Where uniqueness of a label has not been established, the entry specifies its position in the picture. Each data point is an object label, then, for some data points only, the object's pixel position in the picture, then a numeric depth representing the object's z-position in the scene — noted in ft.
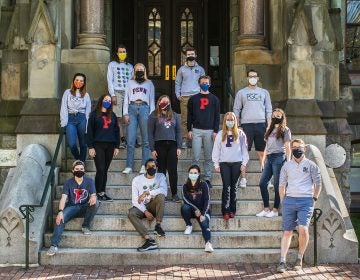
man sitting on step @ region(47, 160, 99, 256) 33.37
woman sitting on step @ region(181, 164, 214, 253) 33.09
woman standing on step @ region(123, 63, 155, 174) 38.14
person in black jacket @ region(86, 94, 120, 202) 35.78
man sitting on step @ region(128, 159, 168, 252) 33.30
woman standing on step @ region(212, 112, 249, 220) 34.27
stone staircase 32.37
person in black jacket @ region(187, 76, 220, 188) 36.73
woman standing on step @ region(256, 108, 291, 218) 34.27
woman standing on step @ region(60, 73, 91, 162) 37.11
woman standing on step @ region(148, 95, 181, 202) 35.60
